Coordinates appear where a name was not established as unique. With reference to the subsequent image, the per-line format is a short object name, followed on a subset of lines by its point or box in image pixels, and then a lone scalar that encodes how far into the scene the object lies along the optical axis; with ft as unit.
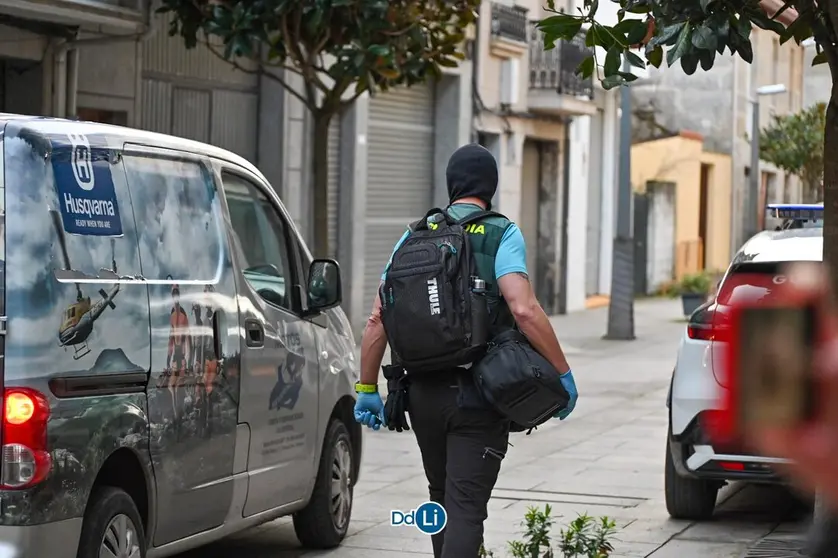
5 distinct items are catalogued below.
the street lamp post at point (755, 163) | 233.94
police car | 53.36
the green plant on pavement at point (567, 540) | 39.65
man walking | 35.78
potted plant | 215.72
